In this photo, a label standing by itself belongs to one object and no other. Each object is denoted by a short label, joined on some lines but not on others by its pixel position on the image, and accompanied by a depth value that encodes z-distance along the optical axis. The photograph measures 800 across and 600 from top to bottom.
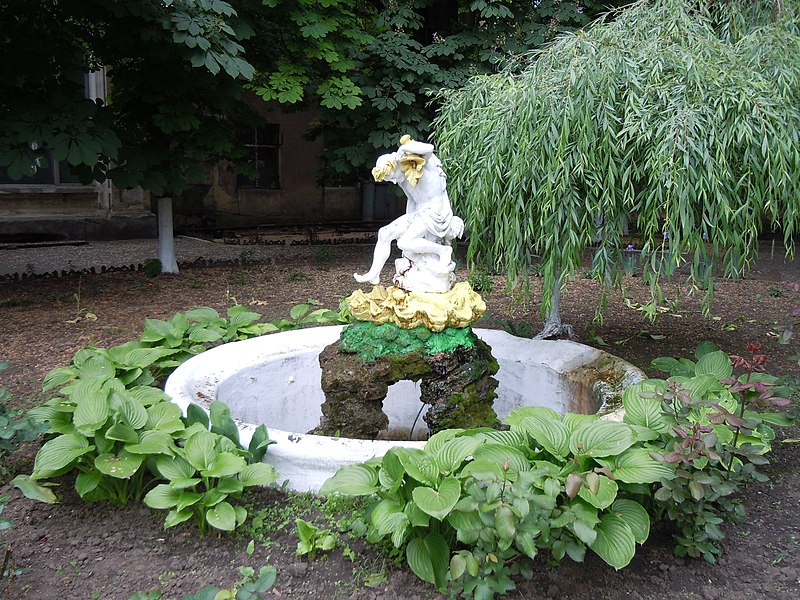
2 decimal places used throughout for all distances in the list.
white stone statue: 3.84
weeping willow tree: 3.90
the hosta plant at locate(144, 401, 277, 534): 2.96
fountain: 3.84
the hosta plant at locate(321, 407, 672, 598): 2.54
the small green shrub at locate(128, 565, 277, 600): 2.41
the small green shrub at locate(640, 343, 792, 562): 2.76
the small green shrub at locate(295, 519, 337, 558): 2.90
